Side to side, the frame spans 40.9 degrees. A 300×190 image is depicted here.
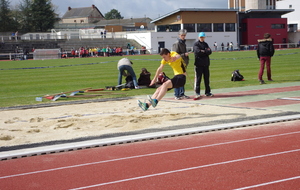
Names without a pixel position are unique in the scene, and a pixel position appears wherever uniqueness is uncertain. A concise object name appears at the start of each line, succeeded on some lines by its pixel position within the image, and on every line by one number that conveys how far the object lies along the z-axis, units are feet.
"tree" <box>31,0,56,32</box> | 295.89
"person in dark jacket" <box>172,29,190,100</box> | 40.11
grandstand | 192.77
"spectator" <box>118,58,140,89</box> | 50.57
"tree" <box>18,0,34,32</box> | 298.15
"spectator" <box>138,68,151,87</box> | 53.26
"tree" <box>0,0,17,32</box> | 285.84
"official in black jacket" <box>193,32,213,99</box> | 40.88
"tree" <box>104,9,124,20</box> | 616.80
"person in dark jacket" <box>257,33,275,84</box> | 53.12
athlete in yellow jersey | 30.30
